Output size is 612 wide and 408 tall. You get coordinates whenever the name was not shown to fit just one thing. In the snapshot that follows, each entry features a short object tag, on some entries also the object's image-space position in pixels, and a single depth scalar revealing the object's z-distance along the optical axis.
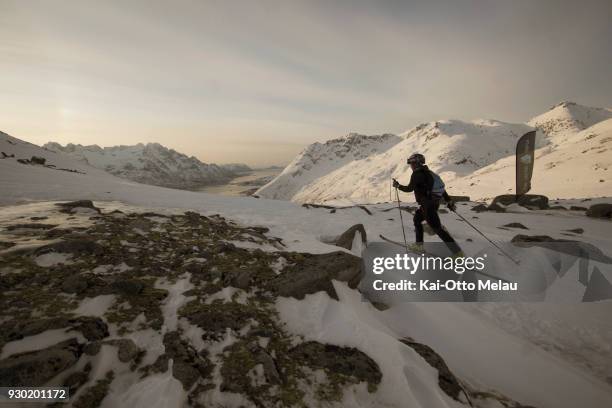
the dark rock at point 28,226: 5.55
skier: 7.42
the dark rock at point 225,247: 6.18
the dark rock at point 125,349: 2.86
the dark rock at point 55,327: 2.77
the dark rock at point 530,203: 18.09
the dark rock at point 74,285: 3.73
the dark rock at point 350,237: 8.62
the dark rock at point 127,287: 3.95
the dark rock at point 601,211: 14.04
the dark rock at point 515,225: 12.33
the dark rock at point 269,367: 2.92
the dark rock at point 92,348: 2.81
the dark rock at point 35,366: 2.37
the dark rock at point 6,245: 4.46
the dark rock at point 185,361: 2.76
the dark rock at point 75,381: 2.47
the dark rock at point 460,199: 26.24
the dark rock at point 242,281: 4.68
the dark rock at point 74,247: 4.53
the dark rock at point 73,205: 7.58
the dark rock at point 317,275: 4.70
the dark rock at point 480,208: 18.78
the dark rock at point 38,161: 25.12
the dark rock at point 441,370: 3.11
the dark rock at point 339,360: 3.08
